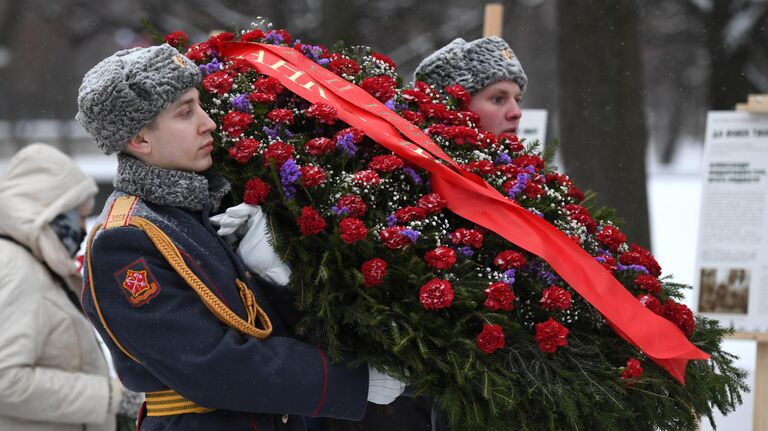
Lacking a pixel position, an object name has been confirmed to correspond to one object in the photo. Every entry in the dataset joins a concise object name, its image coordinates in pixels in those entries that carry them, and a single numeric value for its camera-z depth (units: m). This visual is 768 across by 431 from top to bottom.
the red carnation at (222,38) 5.89
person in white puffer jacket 6.47
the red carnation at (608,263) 5.36
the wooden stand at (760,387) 8.99
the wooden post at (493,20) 9.30
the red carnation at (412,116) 5.85
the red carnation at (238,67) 5.63
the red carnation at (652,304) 5.21
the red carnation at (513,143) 6.10
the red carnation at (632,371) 4.78
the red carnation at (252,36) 6.01
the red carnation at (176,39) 5.79
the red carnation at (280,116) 5.29
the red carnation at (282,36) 6.13
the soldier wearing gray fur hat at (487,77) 6.63
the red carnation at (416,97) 6.10
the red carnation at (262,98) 5.36
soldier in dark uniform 4.44
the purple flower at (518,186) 5.48
